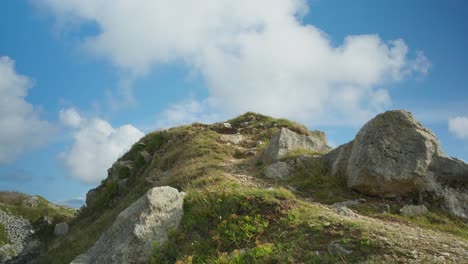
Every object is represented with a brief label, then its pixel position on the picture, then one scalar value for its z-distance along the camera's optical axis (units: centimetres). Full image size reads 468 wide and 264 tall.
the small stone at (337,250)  766
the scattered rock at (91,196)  2792
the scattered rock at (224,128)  2539
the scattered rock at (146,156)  2565
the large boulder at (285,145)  1744
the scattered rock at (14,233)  3536
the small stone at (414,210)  1185
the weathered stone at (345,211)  1092
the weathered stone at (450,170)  1338
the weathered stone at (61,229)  2682
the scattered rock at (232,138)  2250
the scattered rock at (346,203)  1233
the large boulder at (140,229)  1039
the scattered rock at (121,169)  2624
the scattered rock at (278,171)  1570
